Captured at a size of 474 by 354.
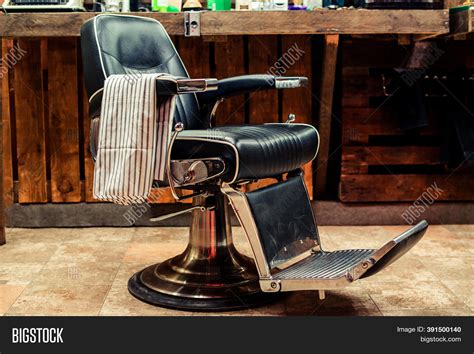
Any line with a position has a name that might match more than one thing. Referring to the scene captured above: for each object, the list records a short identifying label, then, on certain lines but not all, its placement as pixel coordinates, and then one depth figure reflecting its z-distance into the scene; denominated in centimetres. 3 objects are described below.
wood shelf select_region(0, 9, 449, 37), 351
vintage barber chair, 244
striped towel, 251
